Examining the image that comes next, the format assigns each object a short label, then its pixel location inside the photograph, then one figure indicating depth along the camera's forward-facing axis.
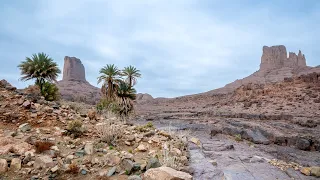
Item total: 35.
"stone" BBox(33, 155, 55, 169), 4.22
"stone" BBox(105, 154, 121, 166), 4.60
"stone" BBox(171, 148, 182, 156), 5.32
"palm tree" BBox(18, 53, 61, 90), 11.65
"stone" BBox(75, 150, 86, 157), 4.86
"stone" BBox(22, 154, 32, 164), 4.30
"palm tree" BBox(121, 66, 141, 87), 15.76
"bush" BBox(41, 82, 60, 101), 11.40
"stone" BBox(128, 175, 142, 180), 3.84
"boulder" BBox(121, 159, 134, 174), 4.23
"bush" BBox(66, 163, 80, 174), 4.17
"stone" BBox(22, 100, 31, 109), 6.81
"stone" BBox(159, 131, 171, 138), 7.04
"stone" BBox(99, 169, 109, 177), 4.12
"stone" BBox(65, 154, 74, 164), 4.51
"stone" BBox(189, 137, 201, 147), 7.32
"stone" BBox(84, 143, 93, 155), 4.95
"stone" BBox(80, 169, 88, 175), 4.18
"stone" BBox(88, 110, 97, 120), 7.87
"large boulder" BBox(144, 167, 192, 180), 3.62
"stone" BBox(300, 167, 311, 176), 5.28
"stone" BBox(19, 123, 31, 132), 5.75
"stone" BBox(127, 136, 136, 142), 6.17
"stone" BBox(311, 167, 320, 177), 5.19
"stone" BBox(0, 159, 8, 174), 3.97
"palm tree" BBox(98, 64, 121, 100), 14.28
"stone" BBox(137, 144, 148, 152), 5.54
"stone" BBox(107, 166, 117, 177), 4.11
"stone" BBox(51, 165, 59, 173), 4.12
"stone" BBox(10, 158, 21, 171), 4.09
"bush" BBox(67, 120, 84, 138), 6.01
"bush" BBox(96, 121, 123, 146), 5.82
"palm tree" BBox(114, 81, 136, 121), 14.32
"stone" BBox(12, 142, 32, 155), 4.60
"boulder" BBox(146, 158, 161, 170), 4.23
